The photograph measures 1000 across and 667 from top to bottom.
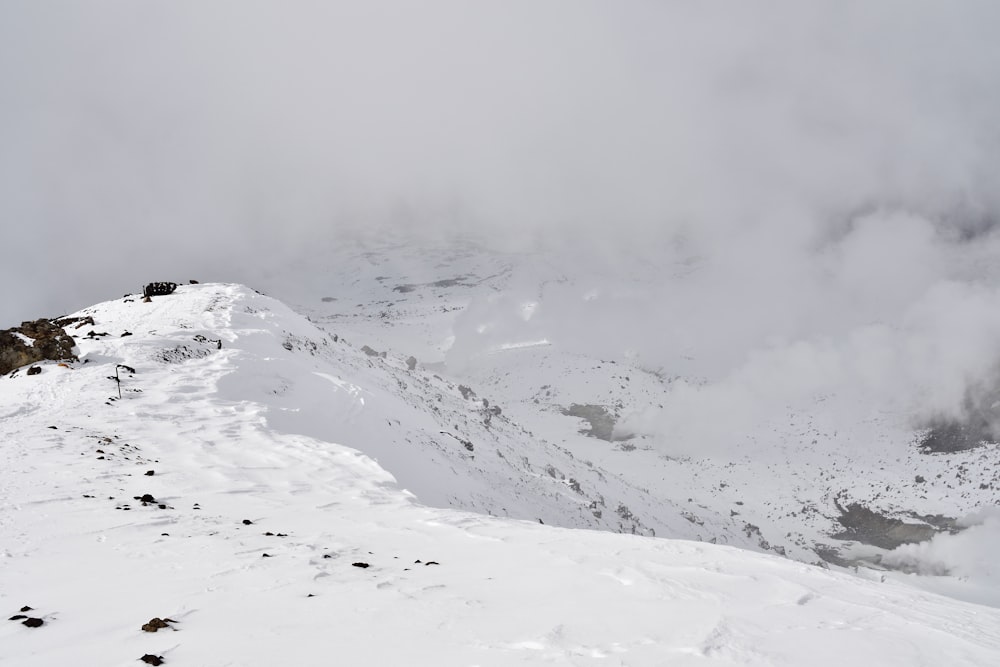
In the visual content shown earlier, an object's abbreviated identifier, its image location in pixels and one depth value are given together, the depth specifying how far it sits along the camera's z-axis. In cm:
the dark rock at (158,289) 3186
